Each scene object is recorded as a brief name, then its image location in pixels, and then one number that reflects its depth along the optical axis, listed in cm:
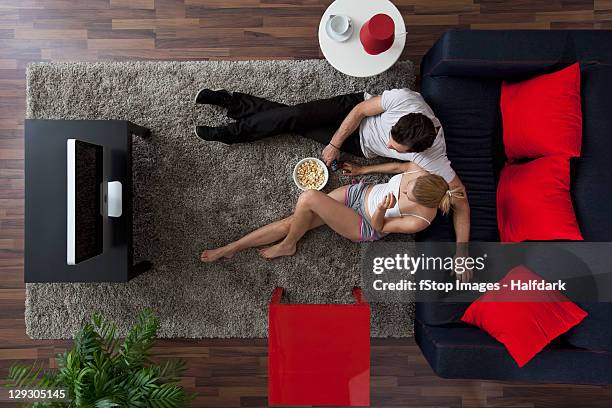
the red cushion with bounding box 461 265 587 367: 213
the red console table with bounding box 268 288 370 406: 221
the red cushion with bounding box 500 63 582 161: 220
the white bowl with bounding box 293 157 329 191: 266
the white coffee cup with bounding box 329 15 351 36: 226
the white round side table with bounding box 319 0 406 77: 230
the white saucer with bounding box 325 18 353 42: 227
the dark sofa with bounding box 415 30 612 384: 215
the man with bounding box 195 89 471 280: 217
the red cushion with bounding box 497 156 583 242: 221
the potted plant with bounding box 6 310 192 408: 200
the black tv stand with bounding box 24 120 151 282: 223
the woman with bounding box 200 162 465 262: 221
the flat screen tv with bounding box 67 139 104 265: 196
